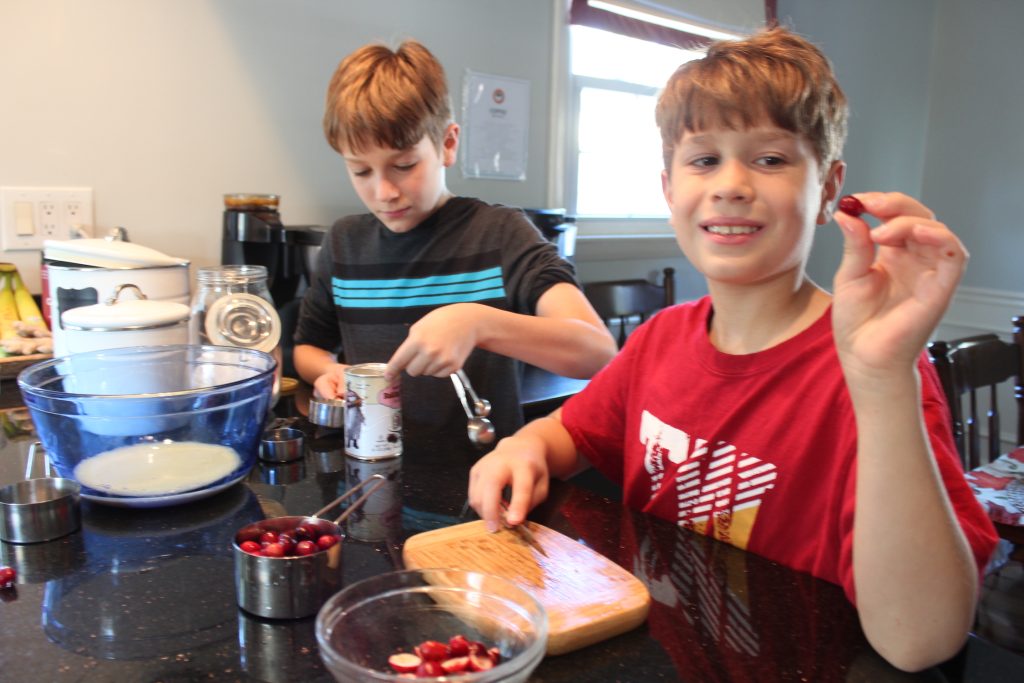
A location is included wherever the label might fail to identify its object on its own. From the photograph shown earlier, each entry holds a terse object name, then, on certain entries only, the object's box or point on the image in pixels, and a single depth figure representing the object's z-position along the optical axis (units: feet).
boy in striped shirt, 3.87
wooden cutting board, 1.90
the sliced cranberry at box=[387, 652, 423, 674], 1.72
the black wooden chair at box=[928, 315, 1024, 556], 4.86
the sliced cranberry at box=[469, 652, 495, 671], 1.65
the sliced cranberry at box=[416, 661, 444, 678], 1.65
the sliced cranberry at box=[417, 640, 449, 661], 1.72
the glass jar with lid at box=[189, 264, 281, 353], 3.87
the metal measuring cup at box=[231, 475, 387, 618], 1.99
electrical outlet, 5.32
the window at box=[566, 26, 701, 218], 8.59
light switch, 5.34
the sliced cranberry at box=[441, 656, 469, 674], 1.65
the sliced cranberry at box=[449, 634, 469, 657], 1.74
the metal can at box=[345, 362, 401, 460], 3.15
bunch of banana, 4.80
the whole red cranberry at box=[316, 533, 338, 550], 2.11
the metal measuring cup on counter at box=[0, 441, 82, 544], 2.42
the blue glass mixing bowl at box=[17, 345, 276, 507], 2.68
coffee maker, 5.48
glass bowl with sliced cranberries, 1.65
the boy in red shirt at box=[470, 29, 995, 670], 1.91
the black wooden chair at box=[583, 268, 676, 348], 7.69
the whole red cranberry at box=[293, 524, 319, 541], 2.21
